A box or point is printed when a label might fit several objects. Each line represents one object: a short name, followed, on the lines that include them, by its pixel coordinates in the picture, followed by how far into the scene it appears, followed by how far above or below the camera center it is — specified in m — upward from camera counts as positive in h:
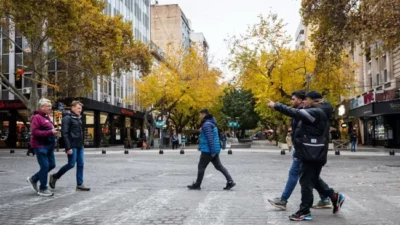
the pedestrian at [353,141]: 30.56 -0.52
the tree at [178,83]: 42.22 +4.78
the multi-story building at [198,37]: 110.60 +23.93
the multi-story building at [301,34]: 80.53 +19.99
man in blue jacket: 9.83 -0.26
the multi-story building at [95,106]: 41.91 +2.95
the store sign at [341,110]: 29.83 +1.53
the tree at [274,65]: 34.09 +5.15
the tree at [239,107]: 66.00 +3.92
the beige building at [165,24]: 87.38 +21.27
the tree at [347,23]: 16.02 +4.22
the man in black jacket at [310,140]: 6.24 -0.09
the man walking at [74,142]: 9.26 -0.12
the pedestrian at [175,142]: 40.23 -0.61
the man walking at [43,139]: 8.74 -0.05
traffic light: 25.71 +3.59
